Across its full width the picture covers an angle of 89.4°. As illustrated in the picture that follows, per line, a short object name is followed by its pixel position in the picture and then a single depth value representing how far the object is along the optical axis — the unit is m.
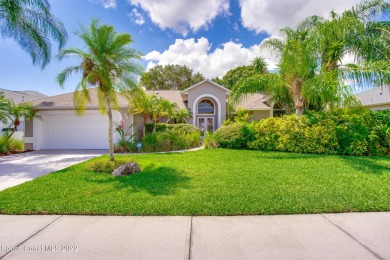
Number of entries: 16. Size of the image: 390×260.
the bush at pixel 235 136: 12.79
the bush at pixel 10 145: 12.30
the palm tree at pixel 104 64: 7.55
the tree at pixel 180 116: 18.73
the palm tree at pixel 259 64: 23.25
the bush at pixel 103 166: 7.64
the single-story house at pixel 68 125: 14.13
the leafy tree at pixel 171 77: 38.00
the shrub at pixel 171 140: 13.30
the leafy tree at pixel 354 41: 9.59
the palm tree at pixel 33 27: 9.11
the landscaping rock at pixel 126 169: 7.04
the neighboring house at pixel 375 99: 18.24
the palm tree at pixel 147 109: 14.40
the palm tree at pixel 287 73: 10.29
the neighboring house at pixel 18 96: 24.49
